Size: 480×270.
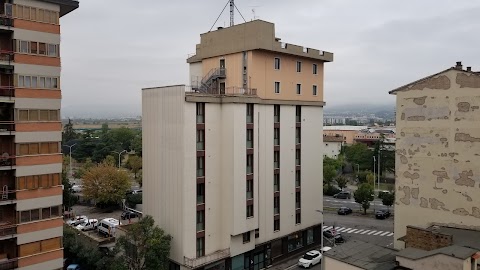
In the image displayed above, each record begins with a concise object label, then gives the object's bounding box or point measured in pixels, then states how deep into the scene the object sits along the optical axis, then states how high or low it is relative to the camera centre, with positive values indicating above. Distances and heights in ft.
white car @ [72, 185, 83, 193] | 234.58 -36.44
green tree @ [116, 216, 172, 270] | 104.78 -31.40
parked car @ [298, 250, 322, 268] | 126.72 -41.55
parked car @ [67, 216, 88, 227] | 165.89 -39.03
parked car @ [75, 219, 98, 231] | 160.82 -39.39
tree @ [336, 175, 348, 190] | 246.62 -33.93
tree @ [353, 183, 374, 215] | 189.06 -32.48
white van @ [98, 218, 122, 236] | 150.92 -37.39
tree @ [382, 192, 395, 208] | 196.11 -35.40
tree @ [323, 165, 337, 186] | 246.47 -29.09
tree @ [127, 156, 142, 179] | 279.08 -26.08
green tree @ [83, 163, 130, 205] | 189.37 -27.28
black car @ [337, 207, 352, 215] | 197.96 -41.09
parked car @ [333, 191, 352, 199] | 235.81 -40.10
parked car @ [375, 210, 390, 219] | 188.85 -40.75
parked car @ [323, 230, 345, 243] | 154.40 -42.06
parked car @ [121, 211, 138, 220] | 173.13 -38.25
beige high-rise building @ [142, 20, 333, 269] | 109.29 -7.58
